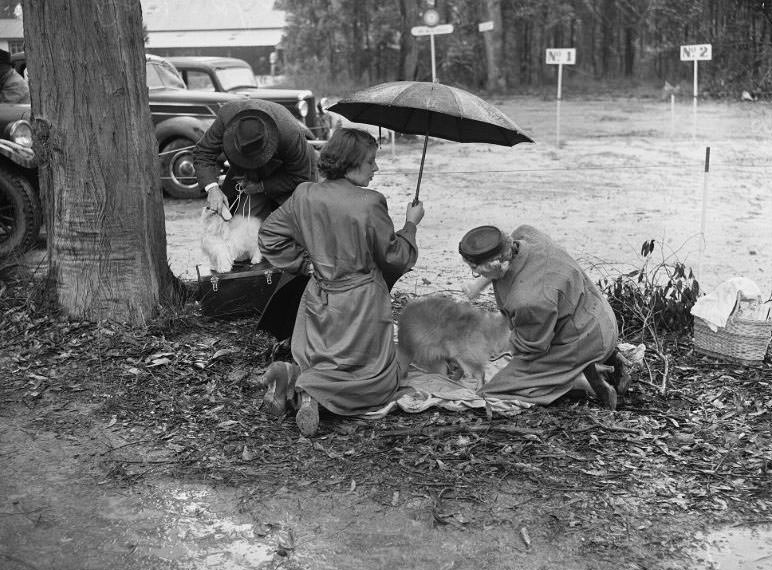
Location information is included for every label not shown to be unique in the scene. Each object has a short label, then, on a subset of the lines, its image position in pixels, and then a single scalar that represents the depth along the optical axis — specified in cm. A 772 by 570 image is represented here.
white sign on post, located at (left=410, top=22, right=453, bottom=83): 1560
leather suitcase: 595
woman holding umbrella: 443
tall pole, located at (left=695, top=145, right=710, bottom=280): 618
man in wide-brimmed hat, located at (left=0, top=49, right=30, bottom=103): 952
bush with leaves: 589
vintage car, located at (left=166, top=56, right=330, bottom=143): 1419
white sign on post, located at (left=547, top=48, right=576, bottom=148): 1650
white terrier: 598
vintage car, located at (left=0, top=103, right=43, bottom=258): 792
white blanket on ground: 458
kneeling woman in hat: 445
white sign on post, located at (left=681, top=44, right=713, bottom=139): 1405
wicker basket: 525
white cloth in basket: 532
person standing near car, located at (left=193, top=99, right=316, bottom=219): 563
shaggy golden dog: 504
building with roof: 4347
